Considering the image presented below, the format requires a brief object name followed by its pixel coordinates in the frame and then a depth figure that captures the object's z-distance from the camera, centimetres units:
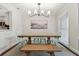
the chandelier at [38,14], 112
